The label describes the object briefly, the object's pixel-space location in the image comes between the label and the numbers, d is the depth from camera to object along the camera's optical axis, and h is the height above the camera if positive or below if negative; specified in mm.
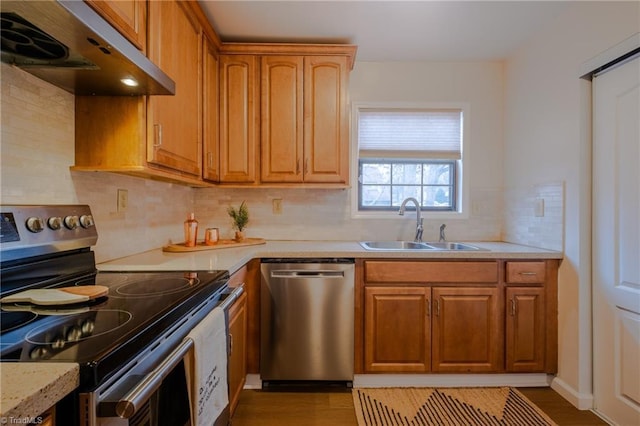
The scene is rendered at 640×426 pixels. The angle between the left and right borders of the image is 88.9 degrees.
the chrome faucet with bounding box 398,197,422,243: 2590 -58
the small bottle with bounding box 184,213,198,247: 2096 -133
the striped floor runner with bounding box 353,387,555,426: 1775 -1132
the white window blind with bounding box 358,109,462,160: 2742 +687
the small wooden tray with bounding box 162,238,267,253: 1969 -221
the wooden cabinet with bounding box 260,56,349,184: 2361 +682
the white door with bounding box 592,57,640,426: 1630 -154
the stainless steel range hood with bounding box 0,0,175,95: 812 +495
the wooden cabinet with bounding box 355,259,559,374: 2062 -640
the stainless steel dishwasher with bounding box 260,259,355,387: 2021 -656
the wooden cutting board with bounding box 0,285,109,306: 927 -251
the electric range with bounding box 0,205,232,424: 631 -270
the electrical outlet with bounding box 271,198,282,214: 2691 +49
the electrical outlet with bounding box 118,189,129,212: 1694 +60
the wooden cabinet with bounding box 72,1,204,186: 1391 +399
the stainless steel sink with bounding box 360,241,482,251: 2500 -251
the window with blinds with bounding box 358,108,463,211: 2734 +639
